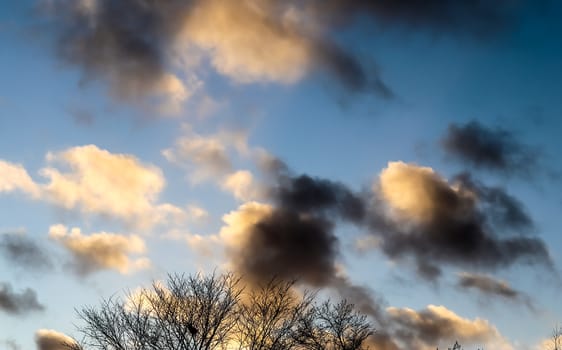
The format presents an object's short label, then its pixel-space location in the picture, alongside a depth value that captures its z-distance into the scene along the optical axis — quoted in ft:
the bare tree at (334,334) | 140.67
